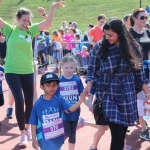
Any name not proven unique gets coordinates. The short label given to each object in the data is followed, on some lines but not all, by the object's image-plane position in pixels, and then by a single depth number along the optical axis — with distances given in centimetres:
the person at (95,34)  869
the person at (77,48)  1390
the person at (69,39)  1444
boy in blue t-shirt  404
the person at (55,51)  1488
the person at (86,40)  1403
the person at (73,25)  1650
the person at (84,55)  1336
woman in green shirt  543
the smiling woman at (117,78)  398
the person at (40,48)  1546
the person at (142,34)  560
